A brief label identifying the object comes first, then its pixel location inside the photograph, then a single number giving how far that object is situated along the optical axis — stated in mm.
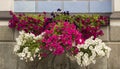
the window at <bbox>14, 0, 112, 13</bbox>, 3943
